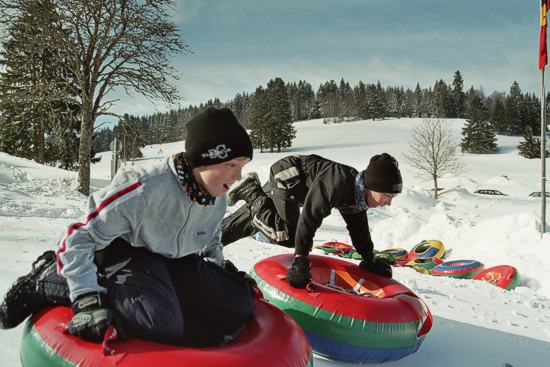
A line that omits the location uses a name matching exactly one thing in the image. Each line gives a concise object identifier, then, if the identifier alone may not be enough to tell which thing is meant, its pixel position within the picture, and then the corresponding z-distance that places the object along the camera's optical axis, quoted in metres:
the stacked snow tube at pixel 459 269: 6.92
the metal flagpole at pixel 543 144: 7.86
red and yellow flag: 8.27
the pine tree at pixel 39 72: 10.87
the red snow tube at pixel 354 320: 2.57
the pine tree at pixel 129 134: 12.77
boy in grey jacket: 1.70
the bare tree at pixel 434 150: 29.16
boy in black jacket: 3.16
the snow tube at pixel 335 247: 8.24
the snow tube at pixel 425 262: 7.89
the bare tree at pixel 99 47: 11.06
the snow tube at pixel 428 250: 8.58
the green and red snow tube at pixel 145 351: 1.49
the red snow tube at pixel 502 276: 5.89
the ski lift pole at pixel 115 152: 10.51
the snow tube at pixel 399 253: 8.92
